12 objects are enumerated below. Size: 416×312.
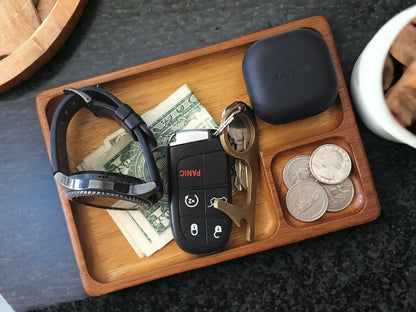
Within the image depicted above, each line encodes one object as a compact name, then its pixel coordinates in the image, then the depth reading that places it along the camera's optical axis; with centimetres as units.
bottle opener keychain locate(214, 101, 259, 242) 53
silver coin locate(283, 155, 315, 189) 55
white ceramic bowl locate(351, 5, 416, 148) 45
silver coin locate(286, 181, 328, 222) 54
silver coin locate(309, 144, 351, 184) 54
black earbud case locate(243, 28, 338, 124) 51
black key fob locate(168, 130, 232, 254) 54
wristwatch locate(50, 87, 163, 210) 48
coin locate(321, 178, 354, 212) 54
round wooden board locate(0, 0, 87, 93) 56
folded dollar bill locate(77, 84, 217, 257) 57
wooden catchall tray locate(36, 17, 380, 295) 53
